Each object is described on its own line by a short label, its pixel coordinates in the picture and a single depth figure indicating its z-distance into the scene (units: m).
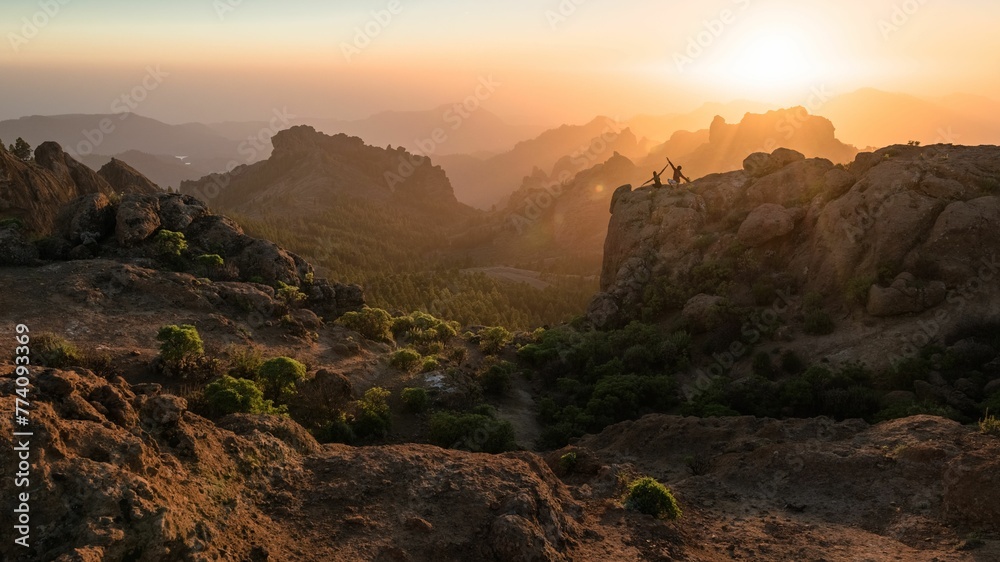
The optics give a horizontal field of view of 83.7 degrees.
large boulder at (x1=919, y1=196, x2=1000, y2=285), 28.75
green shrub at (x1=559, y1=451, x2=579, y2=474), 18.05
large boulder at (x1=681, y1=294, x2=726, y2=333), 33.94
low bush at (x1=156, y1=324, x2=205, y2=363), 20.66
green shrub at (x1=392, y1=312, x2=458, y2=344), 34.31
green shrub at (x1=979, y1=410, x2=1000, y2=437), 17.09
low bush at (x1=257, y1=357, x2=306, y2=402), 21.36
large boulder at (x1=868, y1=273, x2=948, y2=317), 28.23
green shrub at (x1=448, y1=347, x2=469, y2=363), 31.92
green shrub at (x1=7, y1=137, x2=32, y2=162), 49.41
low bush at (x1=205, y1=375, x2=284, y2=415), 17.61
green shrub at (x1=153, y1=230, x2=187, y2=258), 30.83
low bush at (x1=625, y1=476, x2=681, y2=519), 14.76
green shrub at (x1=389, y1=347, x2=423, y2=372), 28.38
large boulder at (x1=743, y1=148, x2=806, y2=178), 44.78
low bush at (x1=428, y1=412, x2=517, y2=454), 21.47
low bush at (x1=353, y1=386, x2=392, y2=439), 21.12
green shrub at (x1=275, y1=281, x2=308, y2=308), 31.55
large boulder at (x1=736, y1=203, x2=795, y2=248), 37.19
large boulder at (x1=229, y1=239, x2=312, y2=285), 33.53
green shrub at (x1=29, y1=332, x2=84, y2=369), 18.58
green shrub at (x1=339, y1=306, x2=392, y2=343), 32.56
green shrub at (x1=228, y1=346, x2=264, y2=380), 22.26
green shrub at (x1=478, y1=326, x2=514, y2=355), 34.66
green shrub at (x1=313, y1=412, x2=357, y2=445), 19.80
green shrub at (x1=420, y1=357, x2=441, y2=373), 28.66
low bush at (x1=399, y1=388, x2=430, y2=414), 24.12
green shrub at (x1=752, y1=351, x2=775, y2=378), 29.17
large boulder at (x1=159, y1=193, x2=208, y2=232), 33.00
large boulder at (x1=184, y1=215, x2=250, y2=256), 33.41
